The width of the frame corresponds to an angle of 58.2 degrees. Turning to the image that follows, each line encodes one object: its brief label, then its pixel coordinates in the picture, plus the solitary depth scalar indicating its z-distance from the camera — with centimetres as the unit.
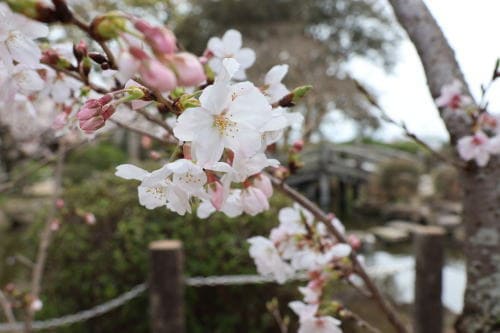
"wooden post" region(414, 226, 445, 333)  188
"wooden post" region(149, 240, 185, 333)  175
